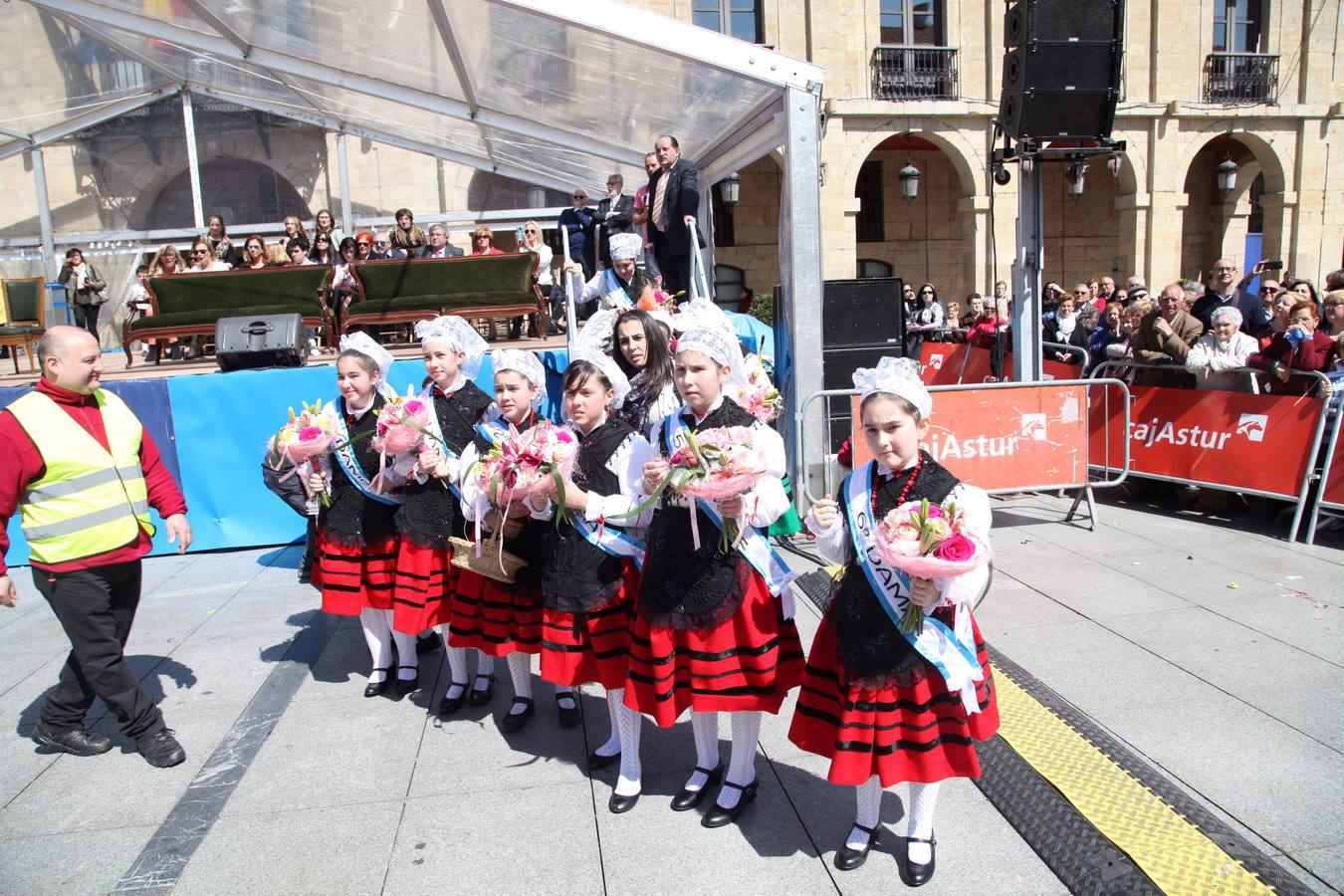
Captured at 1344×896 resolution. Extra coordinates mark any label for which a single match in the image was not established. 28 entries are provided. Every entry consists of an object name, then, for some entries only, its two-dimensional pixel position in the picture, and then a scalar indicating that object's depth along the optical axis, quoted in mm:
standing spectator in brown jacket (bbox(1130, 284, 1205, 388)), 7422
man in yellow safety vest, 3592
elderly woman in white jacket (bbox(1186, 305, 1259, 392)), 7012
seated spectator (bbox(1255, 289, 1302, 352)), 6885
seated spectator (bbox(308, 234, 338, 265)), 12094
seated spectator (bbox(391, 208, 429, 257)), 12102
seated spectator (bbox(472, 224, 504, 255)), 11453
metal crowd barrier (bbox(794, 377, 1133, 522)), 6320
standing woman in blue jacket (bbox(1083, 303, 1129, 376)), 9094
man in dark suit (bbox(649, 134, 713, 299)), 7340
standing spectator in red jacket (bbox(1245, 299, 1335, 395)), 6547
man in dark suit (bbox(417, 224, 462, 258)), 12195
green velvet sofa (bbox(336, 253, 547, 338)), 10680
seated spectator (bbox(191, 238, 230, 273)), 11352
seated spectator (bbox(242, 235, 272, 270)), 11250
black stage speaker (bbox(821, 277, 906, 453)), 8125
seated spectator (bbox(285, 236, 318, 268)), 11598
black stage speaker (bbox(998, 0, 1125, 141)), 7336
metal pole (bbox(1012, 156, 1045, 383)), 7820
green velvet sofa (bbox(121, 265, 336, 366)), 10414
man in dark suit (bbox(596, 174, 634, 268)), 8422
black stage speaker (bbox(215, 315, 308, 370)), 7355
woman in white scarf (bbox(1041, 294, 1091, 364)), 11008
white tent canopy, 6129
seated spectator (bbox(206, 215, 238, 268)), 12036
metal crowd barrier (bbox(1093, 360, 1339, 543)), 6227
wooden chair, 12055
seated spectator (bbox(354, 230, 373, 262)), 11734
